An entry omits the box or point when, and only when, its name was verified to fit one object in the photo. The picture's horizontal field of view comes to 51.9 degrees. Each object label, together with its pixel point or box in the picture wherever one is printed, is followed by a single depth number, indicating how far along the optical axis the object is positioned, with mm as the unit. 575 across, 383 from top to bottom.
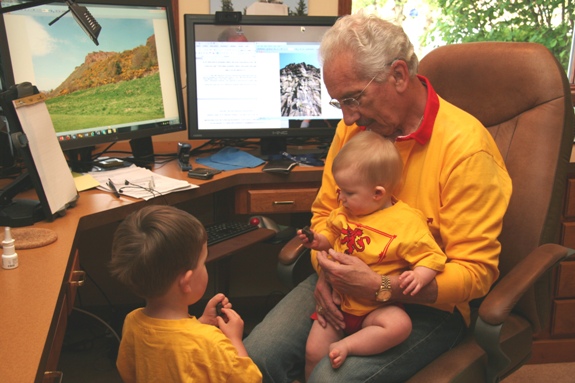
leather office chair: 1386
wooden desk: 905
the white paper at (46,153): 1447
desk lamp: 1532
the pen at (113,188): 1793
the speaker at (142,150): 2227
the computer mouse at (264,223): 1955
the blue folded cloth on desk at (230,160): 2166
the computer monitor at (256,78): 2213
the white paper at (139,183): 1812
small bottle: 1216
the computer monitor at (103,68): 1828
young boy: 1068
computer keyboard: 1833
